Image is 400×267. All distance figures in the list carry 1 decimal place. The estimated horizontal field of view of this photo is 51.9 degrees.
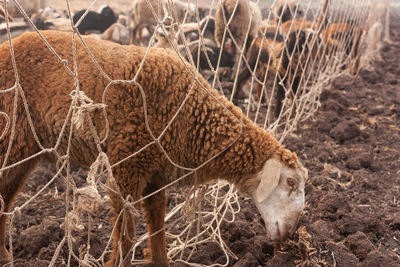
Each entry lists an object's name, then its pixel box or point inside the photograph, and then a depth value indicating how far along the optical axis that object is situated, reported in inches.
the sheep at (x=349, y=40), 283.4
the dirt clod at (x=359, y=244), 116.6
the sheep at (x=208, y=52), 245.3
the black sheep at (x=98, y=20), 402.9
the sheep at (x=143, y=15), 401.1
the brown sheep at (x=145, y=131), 92.6
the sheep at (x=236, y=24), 292.5
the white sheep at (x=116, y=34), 384.2
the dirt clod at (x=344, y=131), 204.5
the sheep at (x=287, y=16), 340.5
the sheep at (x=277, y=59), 220.2
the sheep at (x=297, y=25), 261.9
